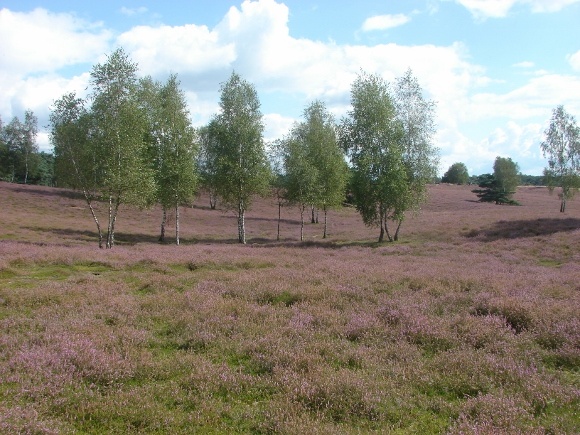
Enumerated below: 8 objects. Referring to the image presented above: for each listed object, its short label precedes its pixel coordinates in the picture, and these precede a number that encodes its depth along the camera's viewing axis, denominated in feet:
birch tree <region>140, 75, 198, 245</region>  150.92
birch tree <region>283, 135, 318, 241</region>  169.07
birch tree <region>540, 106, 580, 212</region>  199.52
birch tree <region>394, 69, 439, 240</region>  144.25
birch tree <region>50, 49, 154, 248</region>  117.50
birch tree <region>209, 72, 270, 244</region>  157.79
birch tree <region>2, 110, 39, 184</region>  311.35
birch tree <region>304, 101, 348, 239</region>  178.60
